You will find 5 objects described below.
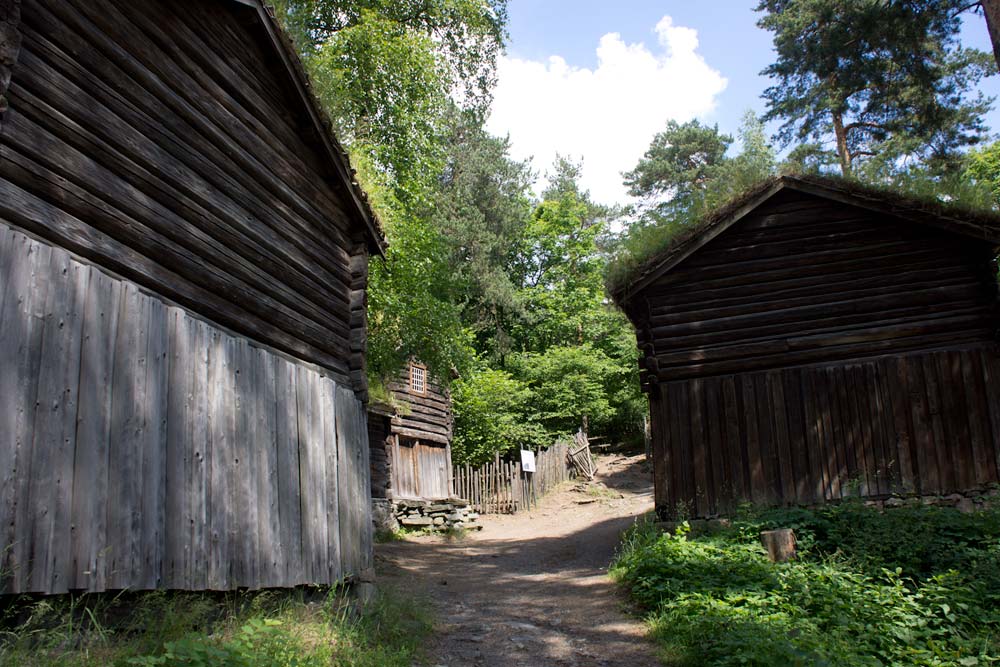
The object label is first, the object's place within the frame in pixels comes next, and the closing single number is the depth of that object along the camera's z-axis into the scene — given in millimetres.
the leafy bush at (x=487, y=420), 31906
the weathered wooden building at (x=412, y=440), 21844
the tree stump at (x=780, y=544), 9633
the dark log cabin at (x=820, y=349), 12289
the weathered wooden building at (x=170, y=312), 5129
